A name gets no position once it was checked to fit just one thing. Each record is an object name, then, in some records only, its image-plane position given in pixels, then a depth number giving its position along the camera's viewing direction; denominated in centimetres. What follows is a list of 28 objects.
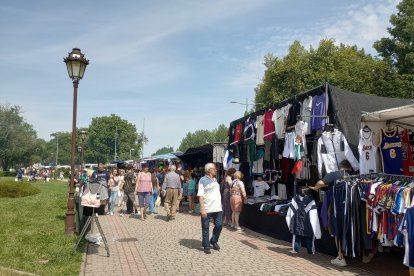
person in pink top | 1294
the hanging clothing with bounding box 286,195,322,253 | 757
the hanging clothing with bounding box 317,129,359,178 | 813
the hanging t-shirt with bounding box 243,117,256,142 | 1223
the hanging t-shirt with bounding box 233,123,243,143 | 1321
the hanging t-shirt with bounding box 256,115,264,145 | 1156
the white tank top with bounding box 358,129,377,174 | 786
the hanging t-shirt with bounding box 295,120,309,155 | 909
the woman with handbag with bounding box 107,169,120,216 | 1466
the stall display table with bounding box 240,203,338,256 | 790
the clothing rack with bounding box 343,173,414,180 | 635
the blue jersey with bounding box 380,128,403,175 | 795
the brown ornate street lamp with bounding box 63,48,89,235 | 995
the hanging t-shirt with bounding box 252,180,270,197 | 1152
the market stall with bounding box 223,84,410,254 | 825
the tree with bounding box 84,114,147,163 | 9675
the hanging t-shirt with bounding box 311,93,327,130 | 869
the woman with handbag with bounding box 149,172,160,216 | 1460
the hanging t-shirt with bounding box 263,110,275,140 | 1097
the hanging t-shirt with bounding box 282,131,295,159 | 932
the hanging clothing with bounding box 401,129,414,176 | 783
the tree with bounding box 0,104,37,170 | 5872
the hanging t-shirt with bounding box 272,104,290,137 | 1039
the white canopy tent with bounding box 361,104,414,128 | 701
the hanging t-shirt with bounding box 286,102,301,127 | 987
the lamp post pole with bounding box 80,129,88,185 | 2702
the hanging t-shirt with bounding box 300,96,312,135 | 915
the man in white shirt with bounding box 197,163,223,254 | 793
